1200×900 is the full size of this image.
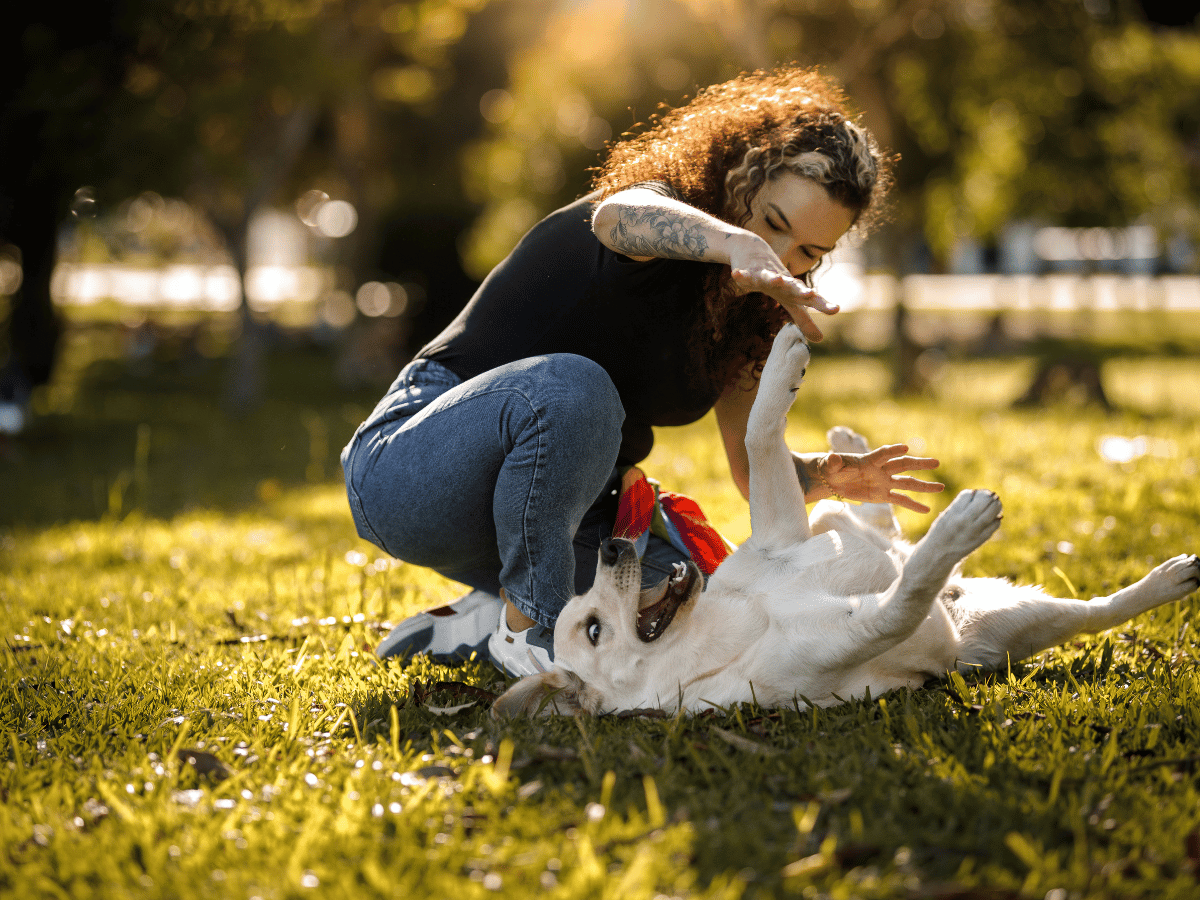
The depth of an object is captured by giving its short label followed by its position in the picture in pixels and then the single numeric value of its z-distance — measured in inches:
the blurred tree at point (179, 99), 316.5
